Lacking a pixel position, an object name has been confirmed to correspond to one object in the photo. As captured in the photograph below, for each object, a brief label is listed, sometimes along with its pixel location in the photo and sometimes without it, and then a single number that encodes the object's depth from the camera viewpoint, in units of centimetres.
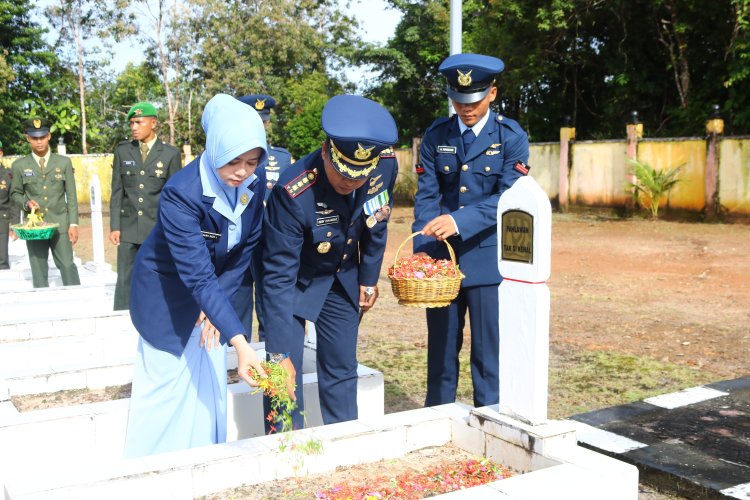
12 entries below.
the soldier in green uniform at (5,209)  1004
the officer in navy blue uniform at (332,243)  332
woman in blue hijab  301
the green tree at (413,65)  3053
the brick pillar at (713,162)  1644
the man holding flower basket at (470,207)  401
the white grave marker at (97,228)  1013
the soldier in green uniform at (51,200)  862
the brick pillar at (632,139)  1814
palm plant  1733
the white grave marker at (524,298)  311
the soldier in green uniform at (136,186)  714
